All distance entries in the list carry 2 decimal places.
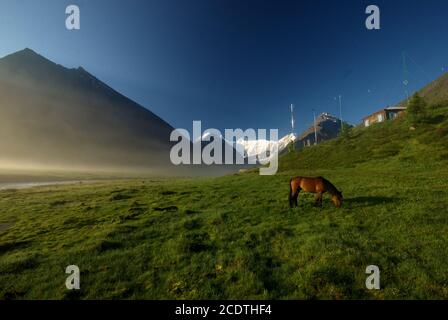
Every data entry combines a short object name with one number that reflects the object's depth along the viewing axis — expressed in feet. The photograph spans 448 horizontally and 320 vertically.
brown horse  60.90
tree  274.93
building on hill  449.48
